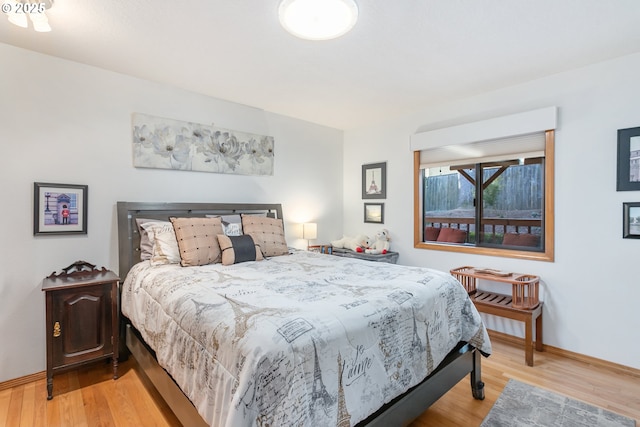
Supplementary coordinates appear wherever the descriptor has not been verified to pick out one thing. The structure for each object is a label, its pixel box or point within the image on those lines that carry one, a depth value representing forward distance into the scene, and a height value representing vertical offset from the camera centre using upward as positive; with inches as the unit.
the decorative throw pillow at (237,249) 102.8 -12.5
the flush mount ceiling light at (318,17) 70.4 +44.9
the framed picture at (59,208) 94.7 +1.0
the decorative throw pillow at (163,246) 99.6 -10.9
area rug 74.9 -49.6
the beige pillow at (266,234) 118.8 -8.5
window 117.6 +5.8
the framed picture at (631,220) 96.0 -2.7
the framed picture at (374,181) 164.7 +16.0
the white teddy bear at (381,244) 156.0 -16.2
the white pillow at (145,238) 104.8 -8.7
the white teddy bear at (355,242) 162.9 -16.1
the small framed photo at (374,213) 165.9 -1.0
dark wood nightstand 84.5 -30.0
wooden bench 104.0 -32.1
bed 45.4 -23.0
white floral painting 113.8 +25.3
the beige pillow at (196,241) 98.7 -9.4
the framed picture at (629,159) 95.8 +15.7
